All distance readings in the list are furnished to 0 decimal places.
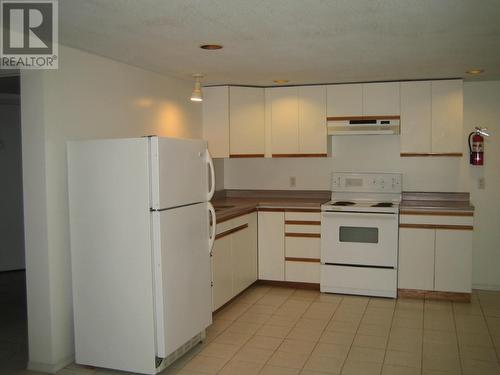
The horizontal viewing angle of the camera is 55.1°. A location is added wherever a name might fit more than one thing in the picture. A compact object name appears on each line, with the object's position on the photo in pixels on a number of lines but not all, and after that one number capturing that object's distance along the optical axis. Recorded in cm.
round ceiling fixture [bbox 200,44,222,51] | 331
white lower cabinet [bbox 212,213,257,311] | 420
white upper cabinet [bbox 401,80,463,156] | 477
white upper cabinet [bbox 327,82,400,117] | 492
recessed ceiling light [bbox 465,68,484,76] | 432
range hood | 493
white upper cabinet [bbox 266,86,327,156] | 513
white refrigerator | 300
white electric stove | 470
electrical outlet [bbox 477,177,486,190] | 505
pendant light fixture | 436
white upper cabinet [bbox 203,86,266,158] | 512
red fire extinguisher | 492
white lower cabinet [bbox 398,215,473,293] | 455
